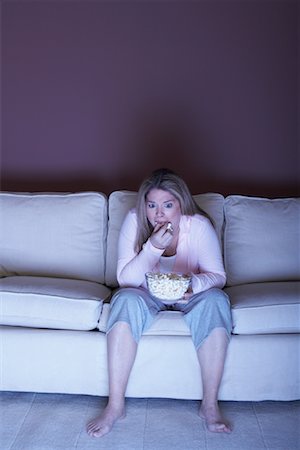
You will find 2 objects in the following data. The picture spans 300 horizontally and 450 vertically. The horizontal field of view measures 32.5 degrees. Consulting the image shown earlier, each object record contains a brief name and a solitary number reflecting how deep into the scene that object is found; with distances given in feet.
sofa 6.43
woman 6.12
